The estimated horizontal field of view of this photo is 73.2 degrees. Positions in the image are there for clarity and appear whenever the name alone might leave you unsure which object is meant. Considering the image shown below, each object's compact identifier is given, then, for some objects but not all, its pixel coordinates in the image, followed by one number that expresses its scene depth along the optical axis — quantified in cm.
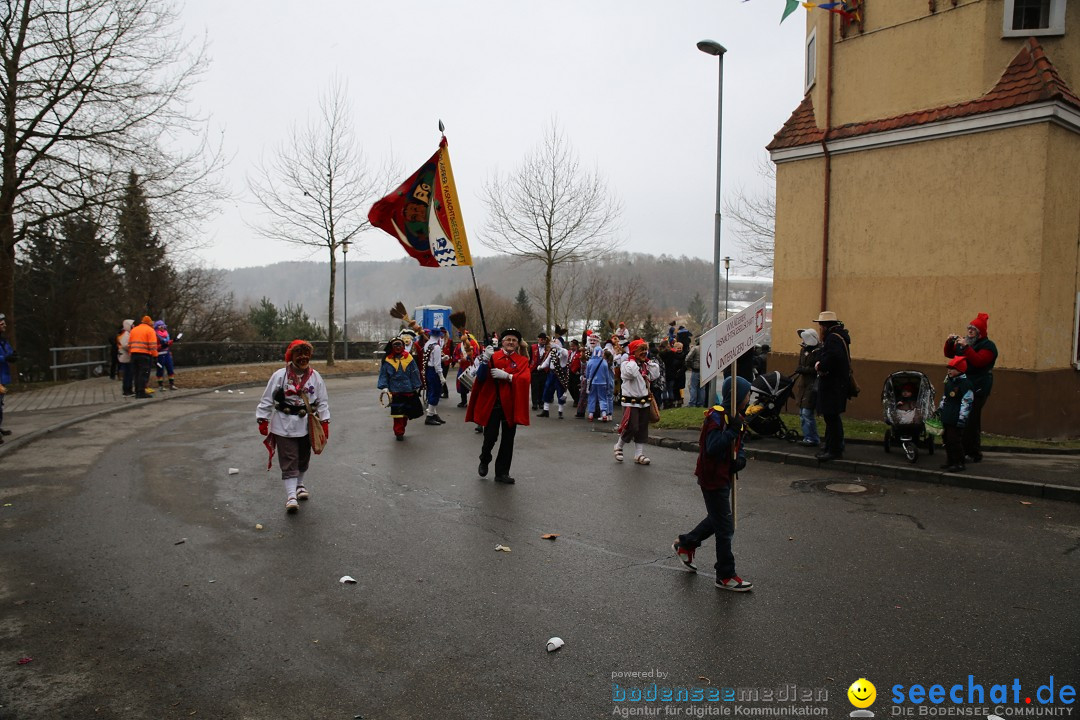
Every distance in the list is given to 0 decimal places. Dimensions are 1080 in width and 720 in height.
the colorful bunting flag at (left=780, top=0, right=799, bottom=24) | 1108
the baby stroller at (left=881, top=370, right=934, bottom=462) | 985
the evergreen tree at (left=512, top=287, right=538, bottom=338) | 4734
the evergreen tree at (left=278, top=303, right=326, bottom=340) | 4192
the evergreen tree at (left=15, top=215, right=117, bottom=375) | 2773
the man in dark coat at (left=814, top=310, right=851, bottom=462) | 1012
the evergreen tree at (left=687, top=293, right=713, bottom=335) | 7101
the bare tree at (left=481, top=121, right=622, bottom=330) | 3155
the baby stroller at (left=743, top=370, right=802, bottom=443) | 1180
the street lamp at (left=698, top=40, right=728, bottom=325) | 1600
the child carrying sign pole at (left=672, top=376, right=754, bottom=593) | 549
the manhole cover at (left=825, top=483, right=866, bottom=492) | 877
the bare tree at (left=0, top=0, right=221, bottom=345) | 1830
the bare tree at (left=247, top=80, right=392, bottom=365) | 3067
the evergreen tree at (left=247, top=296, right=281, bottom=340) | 4147
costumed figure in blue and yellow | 1293
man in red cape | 915
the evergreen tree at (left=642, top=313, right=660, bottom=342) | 3988
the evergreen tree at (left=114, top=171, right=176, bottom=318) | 2188
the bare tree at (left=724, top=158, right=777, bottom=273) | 3533
